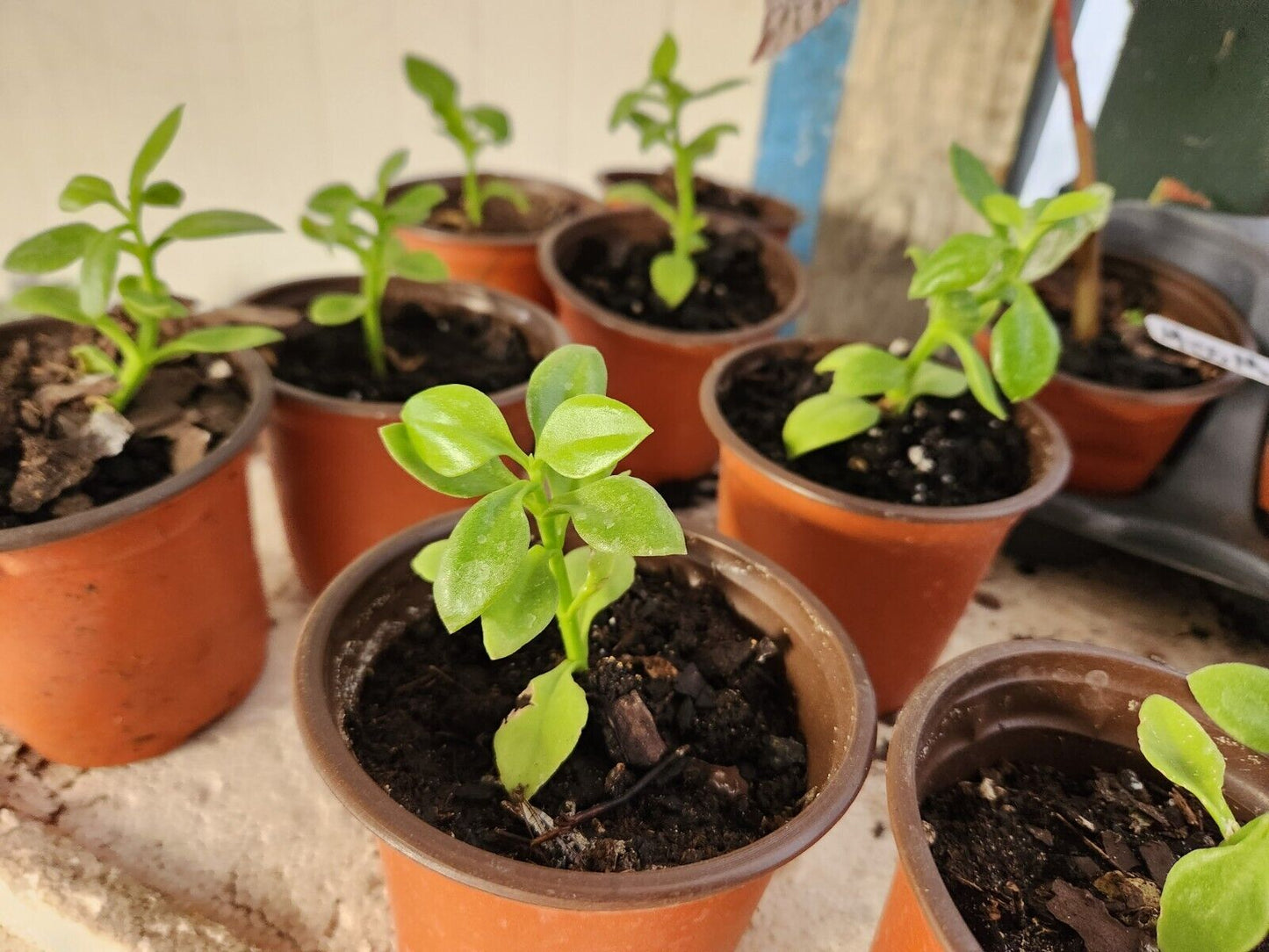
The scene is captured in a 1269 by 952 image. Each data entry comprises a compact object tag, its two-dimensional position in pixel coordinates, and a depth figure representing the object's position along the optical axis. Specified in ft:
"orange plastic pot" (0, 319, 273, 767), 0.79
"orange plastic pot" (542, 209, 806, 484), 1.15
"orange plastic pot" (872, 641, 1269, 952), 0.68
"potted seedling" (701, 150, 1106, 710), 0.85
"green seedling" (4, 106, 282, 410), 0.83
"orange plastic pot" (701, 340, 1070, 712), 0.87
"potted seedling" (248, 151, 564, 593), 0.98
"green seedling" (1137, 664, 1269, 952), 0.54
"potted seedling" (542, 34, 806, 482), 1.17
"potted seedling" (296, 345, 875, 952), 0.59
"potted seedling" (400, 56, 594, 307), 1.32
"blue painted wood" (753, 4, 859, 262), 1.33
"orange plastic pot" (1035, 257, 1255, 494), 1.04
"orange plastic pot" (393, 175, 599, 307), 1.36
